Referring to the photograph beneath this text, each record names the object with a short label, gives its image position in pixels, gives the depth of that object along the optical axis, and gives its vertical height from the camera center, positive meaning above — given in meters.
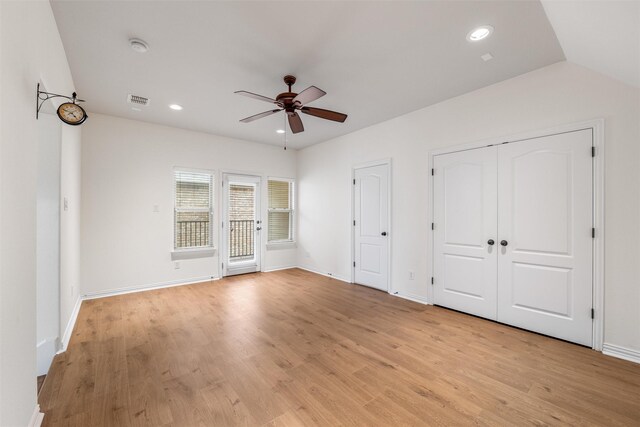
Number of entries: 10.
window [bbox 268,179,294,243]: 6.38 +0.07
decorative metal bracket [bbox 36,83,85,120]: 1.79 +0.80
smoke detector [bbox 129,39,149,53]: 2.47 +1.57
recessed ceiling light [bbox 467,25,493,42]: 2.30 +1.58
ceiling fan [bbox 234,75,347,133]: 2.67 +1.18
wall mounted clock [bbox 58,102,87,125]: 1.97 +0.74
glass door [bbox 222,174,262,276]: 5.61 -0.24
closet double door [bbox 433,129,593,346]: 2.74 -0.24
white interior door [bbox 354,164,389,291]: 4.65 -0.23
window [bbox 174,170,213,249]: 5.12 +0.08
